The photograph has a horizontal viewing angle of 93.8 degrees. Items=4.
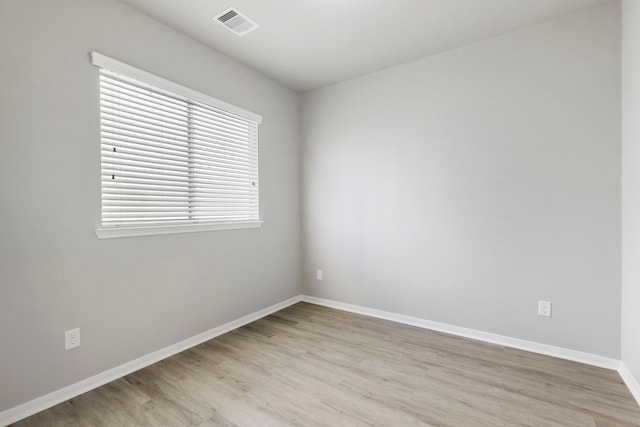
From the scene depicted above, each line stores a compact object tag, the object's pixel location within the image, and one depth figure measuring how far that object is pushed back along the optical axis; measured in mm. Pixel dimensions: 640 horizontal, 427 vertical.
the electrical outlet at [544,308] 2436
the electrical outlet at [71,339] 1907
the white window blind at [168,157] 2137
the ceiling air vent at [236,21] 2294
